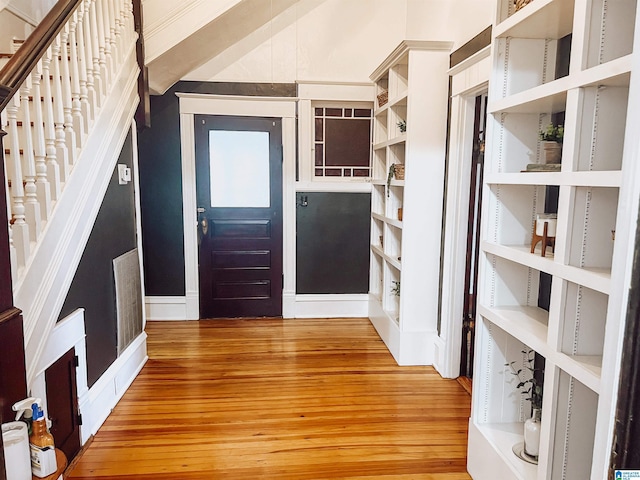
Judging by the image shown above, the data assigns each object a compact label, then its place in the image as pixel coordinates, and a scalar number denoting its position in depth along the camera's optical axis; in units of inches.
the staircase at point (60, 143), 68.3
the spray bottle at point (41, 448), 58.6
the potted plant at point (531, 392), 72.9
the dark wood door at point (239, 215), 170.9
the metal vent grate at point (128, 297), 114.3
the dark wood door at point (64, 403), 82.6
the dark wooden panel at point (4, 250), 57.0
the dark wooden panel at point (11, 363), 58.6
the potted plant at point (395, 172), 137.7
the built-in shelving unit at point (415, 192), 123.6
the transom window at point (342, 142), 174.7
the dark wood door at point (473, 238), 116.0
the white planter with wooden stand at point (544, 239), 66.5
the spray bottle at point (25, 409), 58.7
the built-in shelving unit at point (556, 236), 53.1
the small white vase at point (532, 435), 72.7
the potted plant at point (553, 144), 69.7
